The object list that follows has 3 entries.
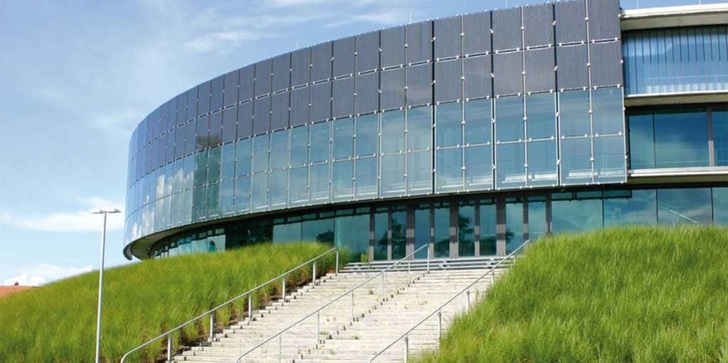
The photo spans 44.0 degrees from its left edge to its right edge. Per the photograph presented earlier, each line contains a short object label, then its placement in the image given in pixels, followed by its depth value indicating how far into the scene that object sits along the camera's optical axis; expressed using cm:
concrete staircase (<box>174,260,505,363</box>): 2194
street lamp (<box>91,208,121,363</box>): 2288
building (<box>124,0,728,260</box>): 3203
